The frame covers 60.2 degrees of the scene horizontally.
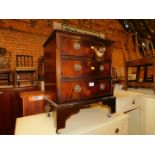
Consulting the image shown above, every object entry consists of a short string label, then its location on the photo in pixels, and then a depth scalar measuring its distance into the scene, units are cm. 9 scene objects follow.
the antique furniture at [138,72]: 162
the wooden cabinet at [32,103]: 167
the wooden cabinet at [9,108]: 214
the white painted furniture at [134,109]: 145
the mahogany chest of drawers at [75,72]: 92
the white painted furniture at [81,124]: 90
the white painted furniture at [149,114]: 153
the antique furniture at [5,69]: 236
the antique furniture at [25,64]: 275
